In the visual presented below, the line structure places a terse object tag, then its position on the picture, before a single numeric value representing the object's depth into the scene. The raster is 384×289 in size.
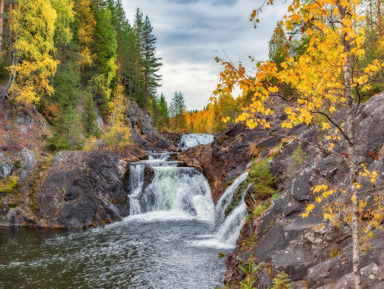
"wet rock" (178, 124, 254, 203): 21.52
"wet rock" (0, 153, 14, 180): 18.50
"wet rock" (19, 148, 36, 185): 19.09
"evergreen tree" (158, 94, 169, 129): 68.33
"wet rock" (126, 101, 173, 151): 38.86
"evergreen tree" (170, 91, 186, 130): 87.31
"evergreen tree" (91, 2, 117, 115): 36.66
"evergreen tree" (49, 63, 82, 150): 22.36
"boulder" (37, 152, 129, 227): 18.33
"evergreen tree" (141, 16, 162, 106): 52.12
